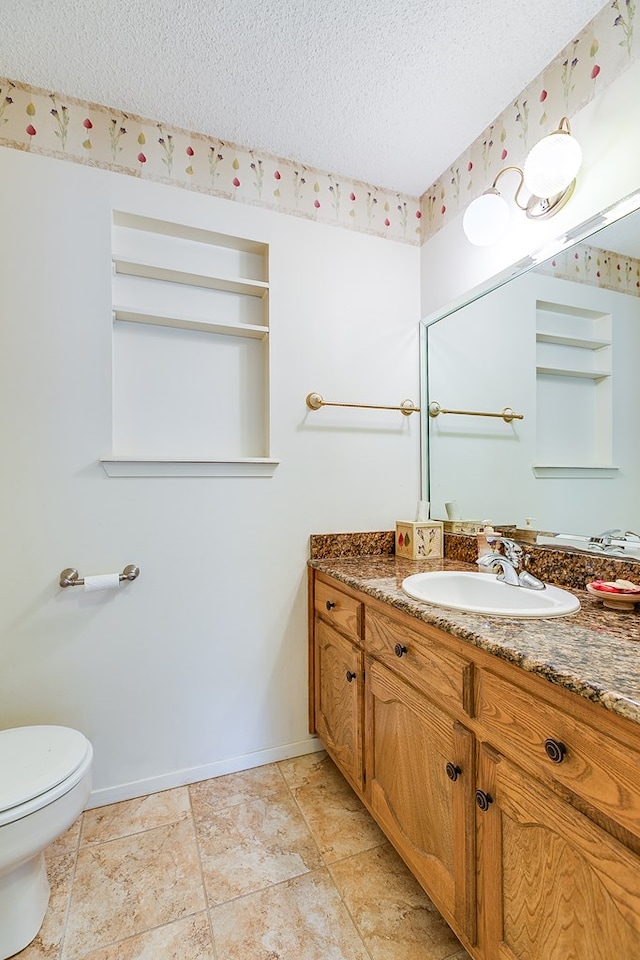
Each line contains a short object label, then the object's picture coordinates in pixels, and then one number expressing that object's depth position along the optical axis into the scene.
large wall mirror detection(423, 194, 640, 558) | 1.21
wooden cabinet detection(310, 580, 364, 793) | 1.42
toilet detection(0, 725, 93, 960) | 0.98
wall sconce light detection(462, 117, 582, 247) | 1.25
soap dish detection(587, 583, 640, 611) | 1.05
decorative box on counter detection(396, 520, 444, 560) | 1.81
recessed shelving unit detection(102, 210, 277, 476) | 1.60
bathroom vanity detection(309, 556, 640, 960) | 0.64
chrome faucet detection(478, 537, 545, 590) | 1.23
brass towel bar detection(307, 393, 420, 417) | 1.79
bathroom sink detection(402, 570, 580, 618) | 1.02
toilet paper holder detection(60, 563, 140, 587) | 1.45
